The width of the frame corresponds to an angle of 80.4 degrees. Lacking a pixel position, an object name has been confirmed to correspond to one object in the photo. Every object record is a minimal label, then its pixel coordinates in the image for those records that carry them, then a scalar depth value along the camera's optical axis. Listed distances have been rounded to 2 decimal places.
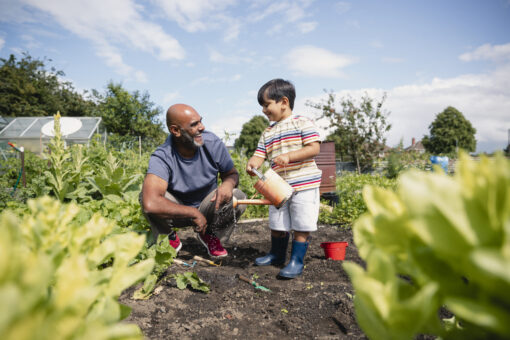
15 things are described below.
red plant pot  2.80
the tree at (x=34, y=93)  24.59
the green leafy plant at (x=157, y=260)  2.01
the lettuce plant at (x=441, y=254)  0.34
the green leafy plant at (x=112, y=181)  3.80
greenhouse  14.59
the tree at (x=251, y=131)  39.44
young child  2.63
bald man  2.67
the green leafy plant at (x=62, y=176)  3.86
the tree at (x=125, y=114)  15.78
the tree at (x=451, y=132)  35.84
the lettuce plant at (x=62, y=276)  0.30
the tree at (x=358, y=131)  11.31
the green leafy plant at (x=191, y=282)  2.14
